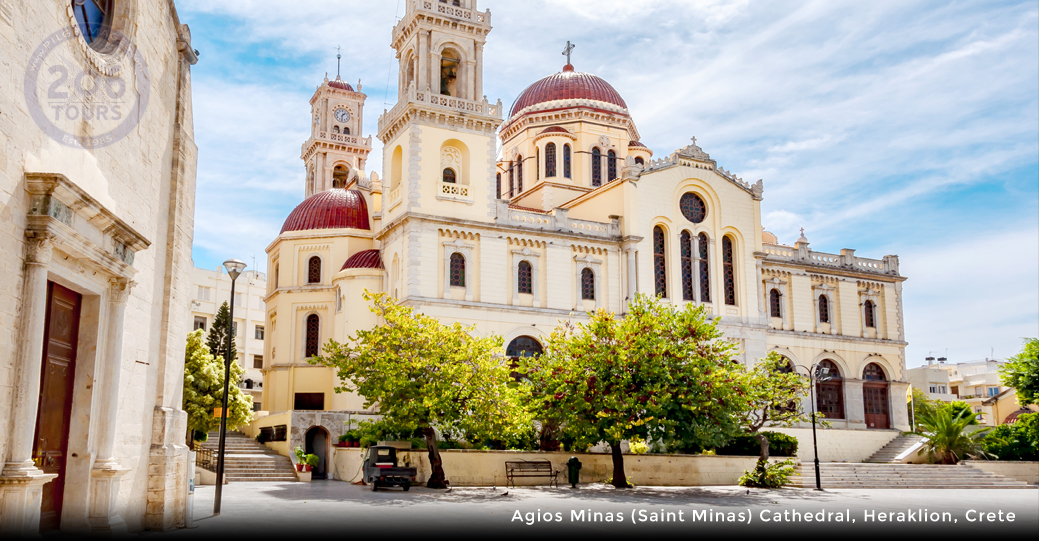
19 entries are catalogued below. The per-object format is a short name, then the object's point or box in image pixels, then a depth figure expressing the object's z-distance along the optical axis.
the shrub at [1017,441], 34.68
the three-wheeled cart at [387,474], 24.48
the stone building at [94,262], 10.69
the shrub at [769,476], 28.09
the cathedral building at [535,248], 36.50
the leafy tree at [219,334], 53.75
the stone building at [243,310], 66.12
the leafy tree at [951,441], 35.38
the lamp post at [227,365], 17.30
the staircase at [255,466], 30.00
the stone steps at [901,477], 30.72
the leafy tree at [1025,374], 34.72
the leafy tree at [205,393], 32.22
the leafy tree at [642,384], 25.44
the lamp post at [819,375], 28.07
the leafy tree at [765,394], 27.59
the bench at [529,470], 27.20
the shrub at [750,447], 32.78
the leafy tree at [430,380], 25.55
